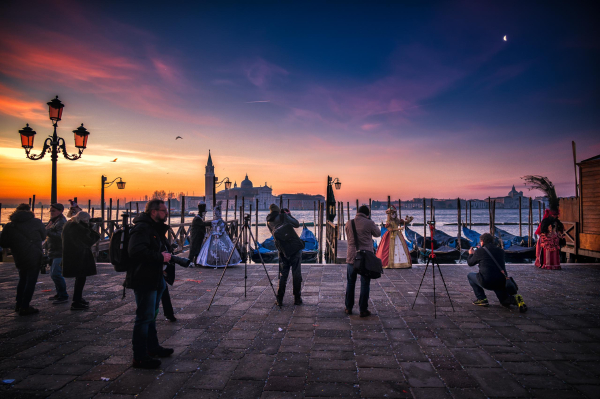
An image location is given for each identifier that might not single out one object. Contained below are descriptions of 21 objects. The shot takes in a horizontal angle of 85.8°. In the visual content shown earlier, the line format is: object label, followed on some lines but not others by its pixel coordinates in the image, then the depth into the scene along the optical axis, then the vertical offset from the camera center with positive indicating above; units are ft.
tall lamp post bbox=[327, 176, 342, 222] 51.42 +0.92
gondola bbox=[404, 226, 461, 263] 53.11 -7.31
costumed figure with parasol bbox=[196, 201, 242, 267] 29.45 -3.82
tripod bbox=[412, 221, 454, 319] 16.23 -4.90
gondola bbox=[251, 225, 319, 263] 52.90 -7.63
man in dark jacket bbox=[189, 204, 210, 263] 30.27 -2.77
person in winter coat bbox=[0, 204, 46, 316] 15.92 -2.27
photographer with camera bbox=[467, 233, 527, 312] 16.65 -3.36
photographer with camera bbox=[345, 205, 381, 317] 15.81 -1.83
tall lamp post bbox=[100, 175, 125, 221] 70.31 +4.97
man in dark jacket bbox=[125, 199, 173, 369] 10.25 -2.12
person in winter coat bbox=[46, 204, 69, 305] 17.89 -2.41
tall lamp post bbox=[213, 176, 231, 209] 73.25 +5.47
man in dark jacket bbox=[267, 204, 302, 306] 17.26 -3.02
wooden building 34.45 -0.76
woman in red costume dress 26.45 -3.04
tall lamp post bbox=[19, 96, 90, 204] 26.13 +5.69
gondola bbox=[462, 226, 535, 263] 53.16 -7.28
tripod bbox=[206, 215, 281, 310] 18.56 -0.81
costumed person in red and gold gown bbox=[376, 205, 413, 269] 28.71 -3.48
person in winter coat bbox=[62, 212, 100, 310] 16.60 -2.53
